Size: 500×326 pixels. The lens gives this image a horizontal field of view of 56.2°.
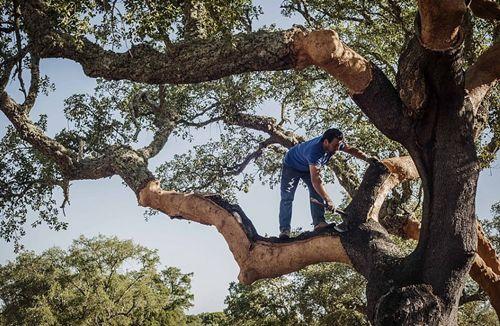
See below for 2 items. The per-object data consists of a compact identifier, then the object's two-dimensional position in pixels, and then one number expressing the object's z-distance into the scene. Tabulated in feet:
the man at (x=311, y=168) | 19.34
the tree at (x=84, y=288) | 82.94
